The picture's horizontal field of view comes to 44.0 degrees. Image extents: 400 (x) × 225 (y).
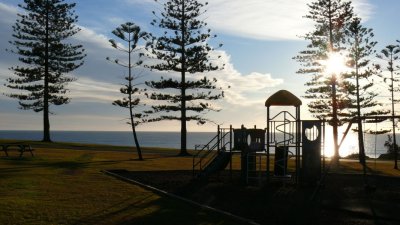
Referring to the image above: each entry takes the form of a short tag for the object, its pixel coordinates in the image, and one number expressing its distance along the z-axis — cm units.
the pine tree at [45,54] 4738
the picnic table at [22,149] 2772
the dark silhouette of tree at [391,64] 4519
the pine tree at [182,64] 4312
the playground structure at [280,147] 1739
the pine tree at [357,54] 4097
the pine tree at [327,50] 4031
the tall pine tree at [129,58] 3372
